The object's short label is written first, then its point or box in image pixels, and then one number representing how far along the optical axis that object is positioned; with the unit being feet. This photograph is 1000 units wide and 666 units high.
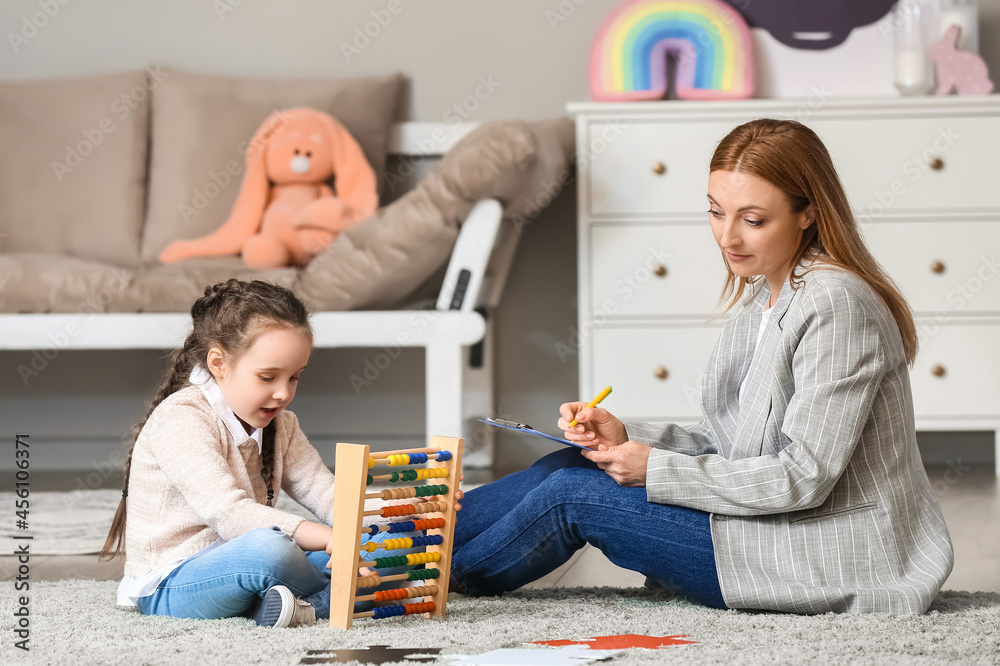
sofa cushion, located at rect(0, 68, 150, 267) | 7.97
